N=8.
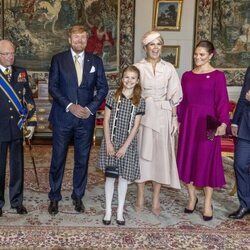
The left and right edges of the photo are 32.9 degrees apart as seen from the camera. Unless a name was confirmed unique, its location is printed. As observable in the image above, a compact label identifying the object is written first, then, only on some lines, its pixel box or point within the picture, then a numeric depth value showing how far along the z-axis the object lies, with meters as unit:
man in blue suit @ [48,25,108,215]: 4.10
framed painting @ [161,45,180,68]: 8.27
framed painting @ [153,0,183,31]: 8.09
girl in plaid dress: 3.97
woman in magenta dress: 4.02
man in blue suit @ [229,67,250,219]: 4.20
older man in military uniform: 3.97
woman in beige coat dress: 4.16
